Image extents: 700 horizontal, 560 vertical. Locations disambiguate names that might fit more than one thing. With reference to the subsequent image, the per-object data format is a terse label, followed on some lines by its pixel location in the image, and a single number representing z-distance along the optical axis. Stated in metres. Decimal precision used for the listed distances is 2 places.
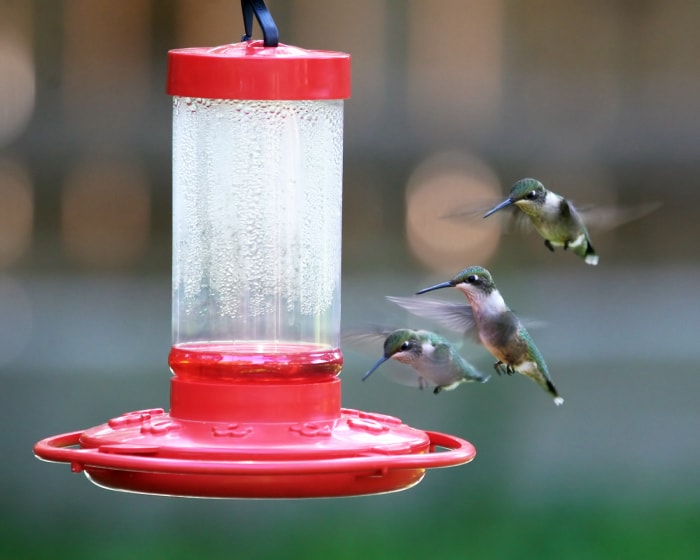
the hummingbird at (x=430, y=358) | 6.39
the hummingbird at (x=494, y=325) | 6.43
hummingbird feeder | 4.93
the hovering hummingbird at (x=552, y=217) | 6.34
